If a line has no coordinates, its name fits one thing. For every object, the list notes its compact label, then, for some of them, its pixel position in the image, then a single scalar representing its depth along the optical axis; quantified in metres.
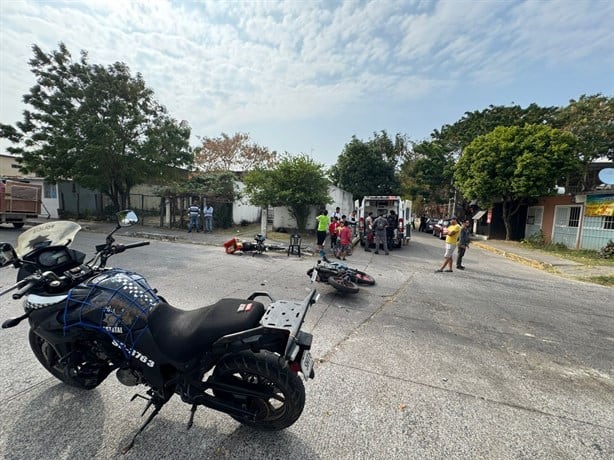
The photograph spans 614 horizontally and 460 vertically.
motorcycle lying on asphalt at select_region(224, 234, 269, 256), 9.70
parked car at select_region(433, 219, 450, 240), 19.60
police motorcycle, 1.83
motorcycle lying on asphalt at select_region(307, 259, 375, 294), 5.44
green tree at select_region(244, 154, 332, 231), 13.82
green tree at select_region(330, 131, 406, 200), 25.56
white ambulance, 12.70
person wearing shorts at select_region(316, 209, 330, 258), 10.83
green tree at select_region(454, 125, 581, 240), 14.13
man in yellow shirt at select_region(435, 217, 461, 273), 8.05
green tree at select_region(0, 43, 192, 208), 14.91
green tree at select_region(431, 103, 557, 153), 19.03
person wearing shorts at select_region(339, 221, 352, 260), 9.53
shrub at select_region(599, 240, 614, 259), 11.64
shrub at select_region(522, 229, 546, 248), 15.62
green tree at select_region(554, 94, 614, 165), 15.80
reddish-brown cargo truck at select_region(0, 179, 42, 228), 12.18
